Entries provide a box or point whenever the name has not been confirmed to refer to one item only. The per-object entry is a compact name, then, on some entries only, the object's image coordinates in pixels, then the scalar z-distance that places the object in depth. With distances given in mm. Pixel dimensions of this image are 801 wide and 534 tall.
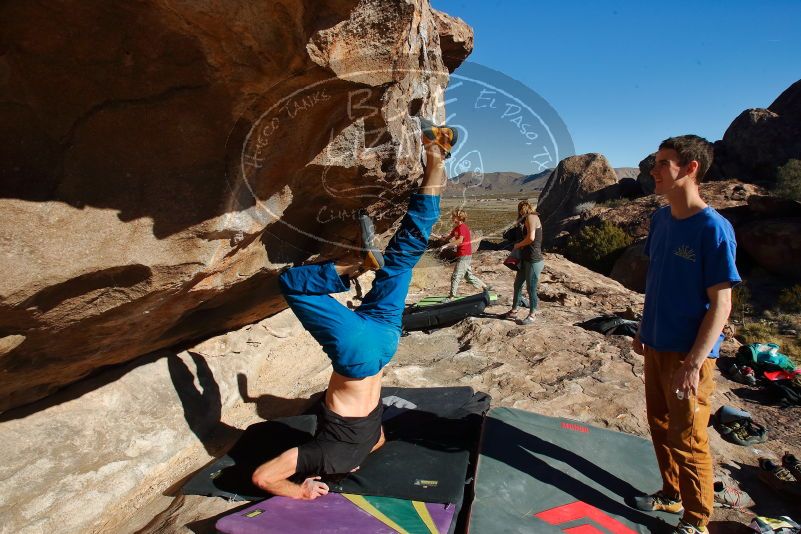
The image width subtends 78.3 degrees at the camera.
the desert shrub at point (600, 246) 14781
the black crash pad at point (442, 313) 6367
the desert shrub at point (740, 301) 10727
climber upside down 2654
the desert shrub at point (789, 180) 16883
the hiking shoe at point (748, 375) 4680
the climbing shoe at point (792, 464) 2982
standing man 2139
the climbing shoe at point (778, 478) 2934
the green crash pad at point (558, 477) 2535
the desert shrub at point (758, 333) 8586
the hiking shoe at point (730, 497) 2869
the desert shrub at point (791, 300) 10623
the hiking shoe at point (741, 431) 3594
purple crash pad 2318
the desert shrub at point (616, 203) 18994
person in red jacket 7314
